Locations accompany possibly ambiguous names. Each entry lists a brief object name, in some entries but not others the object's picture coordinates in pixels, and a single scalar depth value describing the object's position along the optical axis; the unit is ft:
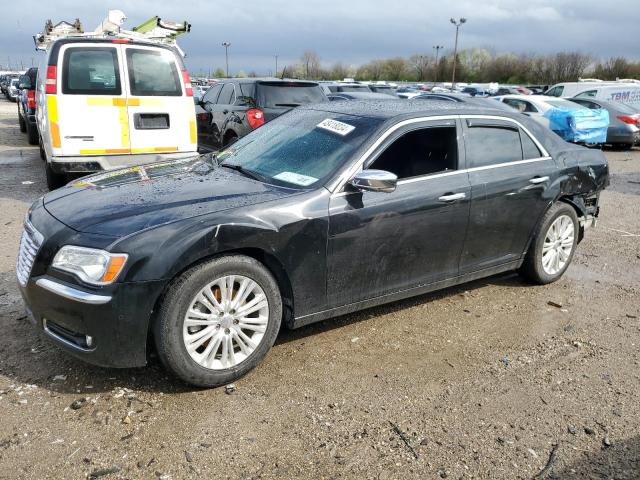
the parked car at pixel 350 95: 51.08
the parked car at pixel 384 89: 83.16
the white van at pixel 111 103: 22.02
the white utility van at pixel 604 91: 60.59
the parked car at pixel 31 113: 45.09
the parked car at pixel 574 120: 46.24
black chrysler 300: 9.90
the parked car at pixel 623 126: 51.37
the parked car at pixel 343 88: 68.99
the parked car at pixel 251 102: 29.20
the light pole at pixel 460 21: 187.73
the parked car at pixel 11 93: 107.26
